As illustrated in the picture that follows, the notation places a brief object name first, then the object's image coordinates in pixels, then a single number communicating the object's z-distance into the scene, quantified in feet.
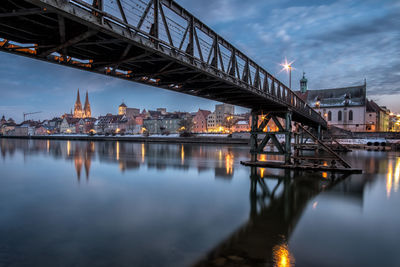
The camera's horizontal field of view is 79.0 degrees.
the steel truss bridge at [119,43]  22.41
